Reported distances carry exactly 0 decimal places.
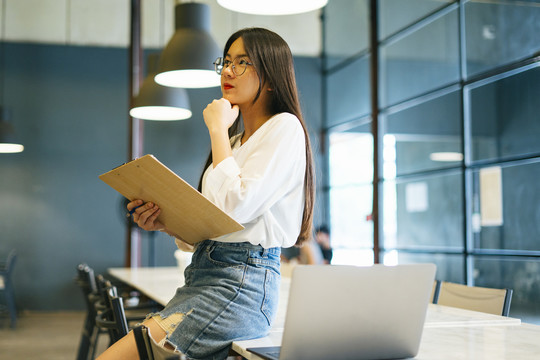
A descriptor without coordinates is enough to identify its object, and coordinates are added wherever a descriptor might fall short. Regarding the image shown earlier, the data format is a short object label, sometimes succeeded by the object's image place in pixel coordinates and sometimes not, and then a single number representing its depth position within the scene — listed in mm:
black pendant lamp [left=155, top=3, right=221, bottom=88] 3656
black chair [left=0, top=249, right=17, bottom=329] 6820
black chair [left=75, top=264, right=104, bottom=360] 3446
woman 1292
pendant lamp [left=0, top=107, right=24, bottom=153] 6664
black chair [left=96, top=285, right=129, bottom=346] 1724
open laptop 1045
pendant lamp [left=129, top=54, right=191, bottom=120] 4555
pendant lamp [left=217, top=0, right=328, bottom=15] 2586
